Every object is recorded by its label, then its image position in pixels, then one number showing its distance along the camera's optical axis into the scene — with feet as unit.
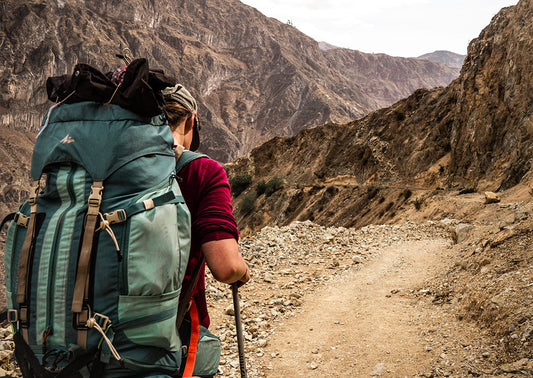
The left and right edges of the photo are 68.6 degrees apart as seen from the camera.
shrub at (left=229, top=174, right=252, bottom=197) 150.71
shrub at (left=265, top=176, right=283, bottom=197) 124.67
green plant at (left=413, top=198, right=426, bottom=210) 65.91
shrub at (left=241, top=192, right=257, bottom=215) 127.13
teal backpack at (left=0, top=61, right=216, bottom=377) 4.35
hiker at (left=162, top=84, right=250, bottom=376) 5.32
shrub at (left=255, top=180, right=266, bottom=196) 129.84
